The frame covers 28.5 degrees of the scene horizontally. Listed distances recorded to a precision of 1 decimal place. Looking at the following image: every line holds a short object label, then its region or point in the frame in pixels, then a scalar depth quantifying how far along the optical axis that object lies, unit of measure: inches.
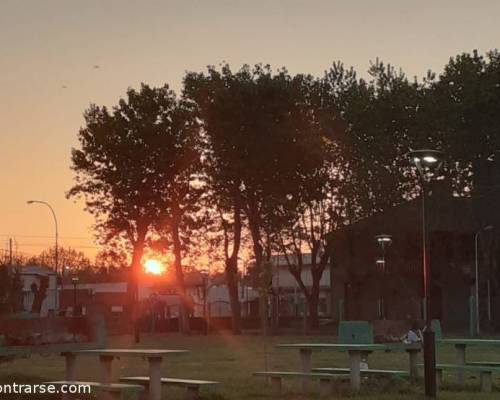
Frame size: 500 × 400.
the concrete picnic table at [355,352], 693.3
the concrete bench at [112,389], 561.3
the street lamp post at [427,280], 657.0
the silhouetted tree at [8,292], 1216.2
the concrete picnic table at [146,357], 592.4
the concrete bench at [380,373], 745.0
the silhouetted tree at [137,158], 2225.6
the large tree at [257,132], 2290.8
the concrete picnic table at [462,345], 760.3
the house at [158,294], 3814.0
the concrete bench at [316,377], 700.0
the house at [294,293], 3848.4
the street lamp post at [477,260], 2188.7
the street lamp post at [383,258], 2073.1
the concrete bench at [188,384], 629.9
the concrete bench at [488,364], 786.9
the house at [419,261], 2178.9
